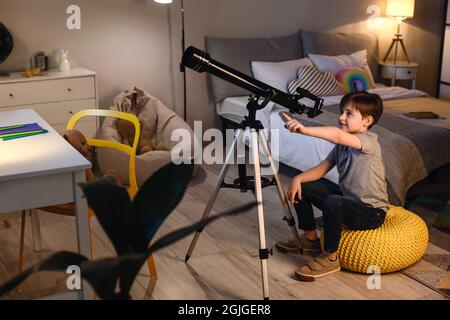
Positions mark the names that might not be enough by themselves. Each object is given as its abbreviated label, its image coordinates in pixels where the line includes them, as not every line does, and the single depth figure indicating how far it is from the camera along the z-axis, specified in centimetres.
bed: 361
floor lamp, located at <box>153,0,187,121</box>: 484
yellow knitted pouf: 289
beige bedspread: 437
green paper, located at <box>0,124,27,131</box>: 284
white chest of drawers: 410
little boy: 286
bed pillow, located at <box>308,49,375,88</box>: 511
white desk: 223
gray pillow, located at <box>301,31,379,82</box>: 532
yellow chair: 282
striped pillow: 480
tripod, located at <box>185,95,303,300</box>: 266
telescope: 261
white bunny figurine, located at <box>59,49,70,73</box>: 439
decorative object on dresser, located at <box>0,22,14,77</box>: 416
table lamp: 555
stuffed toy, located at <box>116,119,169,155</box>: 439
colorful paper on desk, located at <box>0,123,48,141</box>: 276
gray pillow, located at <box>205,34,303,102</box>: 499
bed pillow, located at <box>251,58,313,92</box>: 484
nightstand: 563
